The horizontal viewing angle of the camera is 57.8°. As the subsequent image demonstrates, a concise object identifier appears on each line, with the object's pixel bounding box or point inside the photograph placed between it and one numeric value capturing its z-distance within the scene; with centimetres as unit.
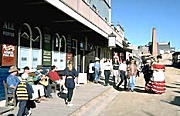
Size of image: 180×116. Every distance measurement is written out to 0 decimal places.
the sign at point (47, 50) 719
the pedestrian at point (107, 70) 932
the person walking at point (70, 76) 517
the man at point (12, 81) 459
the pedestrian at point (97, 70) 1029
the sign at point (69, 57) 924
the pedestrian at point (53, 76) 644
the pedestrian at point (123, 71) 868
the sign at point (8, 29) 526
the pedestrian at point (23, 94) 375
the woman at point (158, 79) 764
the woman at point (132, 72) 817
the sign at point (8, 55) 525
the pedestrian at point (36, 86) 539
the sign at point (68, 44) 916
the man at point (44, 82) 592
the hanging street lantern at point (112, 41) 1069
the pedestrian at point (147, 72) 791
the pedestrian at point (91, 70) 1052
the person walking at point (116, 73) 990
